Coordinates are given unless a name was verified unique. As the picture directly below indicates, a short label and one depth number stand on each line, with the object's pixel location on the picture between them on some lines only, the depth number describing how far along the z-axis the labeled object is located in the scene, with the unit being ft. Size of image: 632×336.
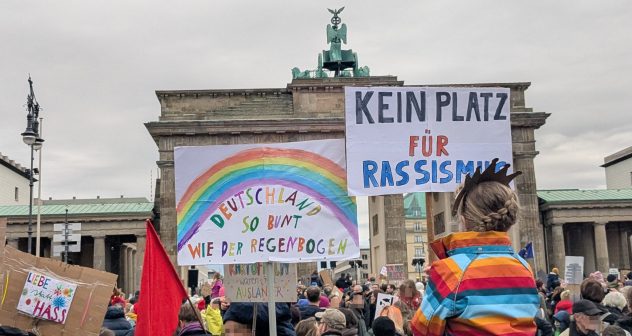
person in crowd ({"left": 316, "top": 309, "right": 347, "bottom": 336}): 21.08
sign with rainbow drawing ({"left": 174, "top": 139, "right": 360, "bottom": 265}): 23.56
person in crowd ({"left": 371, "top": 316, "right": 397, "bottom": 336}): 21.95
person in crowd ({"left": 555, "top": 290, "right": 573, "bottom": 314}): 35.06
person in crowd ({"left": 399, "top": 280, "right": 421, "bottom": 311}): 33.38
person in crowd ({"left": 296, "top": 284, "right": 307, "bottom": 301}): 56.47
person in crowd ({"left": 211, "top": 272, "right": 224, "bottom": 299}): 52.75
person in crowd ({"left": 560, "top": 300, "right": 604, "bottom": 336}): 20.79
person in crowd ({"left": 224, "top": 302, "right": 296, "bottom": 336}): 21.97
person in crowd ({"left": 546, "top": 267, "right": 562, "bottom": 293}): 64.63
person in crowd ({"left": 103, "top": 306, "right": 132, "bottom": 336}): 31.35
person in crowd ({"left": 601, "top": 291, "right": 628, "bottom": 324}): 28.71
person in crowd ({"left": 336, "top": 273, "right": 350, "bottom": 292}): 55.42
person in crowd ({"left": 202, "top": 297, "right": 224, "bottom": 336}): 36.45
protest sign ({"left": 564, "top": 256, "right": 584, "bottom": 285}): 57.41
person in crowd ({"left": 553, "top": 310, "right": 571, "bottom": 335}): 31.48
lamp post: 79.25
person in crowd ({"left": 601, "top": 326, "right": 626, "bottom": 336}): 20.36
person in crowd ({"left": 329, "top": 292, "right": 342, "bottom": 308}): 35.78
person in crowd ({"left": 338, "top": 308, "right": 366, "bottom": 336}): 27.40
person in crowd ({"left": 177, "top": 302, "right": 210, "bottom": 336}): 19.36
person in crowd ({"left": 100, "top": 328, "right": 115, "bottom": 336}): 24.50
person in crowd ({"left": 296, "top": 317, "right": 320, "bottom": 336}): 21.20
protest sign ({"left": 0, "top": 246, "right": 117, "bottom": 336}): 26.89
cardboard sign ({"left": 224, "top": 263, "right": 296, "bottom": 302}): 22.86
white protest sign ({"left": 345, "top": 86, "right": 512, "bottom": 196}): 25.07
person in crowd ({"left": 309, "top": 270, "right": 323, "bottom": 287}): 94.23
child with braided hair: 9.15
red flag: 18.39
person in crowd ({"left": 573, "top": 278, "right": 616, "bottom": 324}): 26.27
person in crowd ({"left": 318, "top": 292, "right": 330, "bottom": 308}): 42.55
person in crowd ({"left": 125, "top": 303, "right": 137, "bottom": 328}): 40.04
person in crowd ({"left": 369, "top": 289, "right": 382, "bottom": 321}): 44.26
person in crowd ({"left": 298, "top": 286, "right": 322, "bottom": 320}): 32.89
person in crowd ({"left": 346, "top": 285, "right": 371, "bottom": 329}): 39.35
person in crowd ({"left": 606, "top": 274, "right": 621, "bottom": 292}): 46.09
